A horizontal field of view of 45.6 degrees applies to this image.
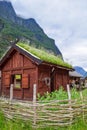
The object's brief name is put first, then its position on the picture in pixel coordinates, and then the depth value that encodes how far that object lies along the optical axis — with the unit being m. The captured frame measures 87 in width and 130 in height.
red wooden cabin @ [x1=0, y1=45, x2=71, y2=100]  7.37
